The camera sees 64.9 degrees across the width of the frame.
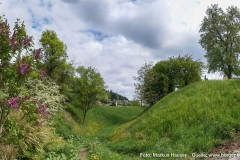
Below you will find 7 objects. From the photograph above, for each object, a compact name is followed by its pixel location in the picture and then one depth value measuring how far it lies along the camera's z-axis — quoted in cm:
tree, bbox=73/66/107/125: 2670
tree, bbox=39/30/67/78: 2341
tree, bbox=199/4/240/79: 2809
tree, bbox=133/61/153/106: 3303
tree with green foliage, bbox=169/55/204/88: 3016
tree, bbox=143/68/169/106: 3226
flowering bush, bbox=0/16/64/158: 408
